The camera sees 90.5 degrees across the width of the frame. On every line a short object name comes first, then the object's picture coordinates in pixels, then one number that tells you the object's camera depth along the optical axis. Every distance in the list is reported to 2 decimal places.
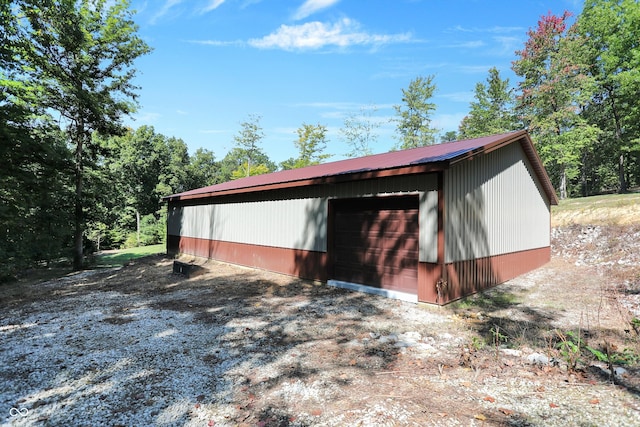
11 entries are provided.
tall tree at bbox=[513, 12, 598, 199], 21.28
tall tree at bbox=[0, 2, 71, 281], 9.65
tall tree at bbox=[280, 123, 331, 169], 34.97
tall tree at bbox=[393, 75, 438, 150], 33.16
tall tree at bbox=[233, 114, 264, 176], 38.69
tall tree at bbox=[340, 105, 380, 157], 35.09
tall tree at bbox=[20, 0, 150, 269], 12.77
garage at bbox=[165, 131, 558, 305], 6.90
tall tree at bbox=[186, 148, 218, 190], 34.94
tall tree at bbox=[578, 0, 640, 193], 21.27
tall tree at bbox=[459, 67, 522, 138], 26.28
